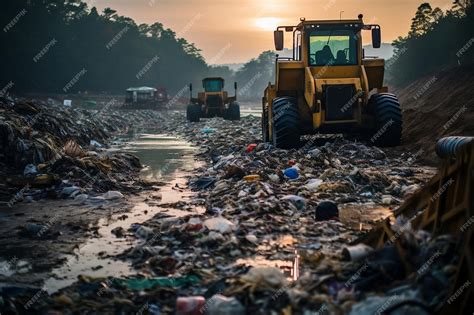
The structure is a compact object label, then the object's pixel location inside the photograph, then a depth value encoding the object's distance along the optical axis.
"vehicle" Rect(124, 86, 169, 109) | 43.72
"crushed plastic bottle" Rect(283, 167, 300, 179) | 7.96
